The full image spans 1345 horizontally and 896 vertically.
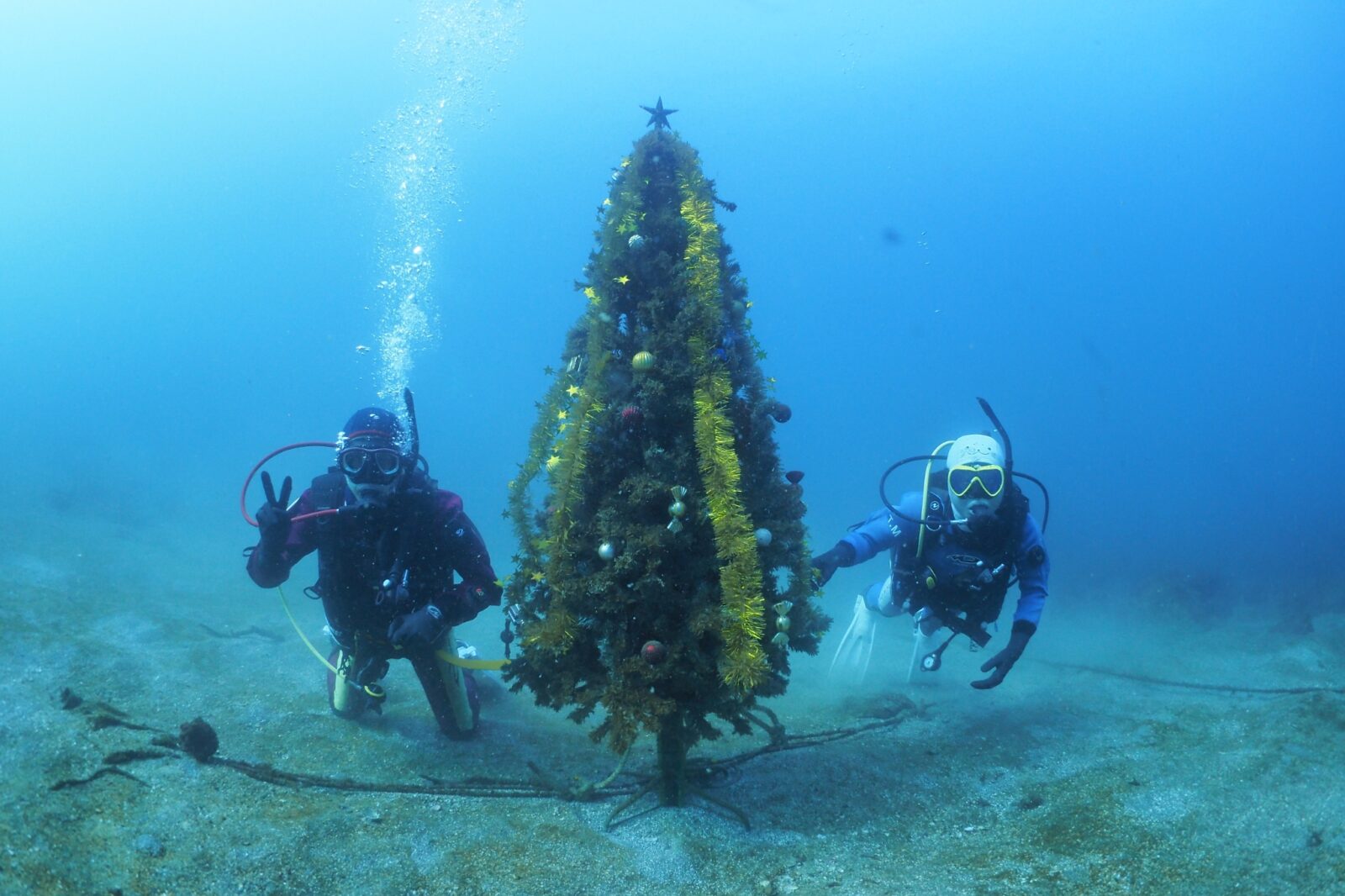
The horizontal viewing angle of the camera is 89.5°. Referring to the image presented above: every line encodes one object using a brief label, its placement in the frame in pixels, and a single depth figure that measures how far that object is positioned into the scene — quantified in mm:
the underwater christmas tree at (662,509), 3641
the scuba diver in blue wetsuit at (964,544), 5688
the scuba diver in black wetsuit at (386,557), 5066
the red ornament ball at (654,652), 3575
